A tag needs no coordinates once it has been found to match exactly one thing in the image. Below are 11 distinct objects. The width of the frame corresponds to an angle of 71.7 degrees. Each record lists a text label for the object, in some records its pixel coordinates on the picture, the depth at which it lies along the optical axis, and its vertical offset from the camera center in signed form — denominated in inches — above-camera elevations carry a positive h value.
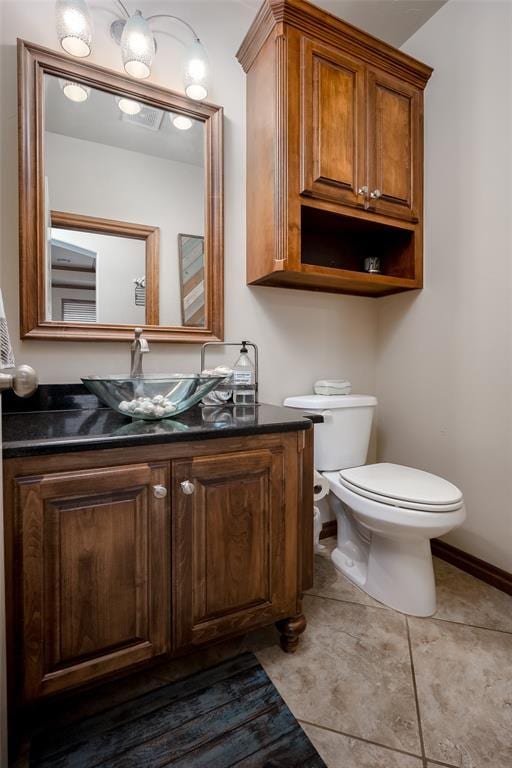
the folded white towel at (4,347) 29.6 +2.7
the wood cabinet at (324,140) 54.9 +39.7
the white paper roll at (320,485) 62.2 -19.2
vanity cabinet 31.4 -17.8
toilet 49.6 -19.2
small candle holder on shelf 74.0 +23.4
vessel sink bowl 40.8 -1.9
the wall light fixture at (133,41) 47.3 +47.9
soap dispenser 59.4 -0.9
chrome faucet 48.8 +2.8
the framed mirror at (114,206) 49.3 +26.4
